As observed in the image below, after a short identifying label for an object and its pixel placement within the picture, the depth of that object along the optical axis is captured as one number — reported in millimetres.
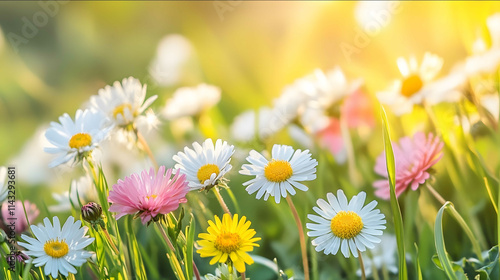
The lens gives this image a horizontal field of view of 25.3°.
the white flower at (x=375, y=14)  600
